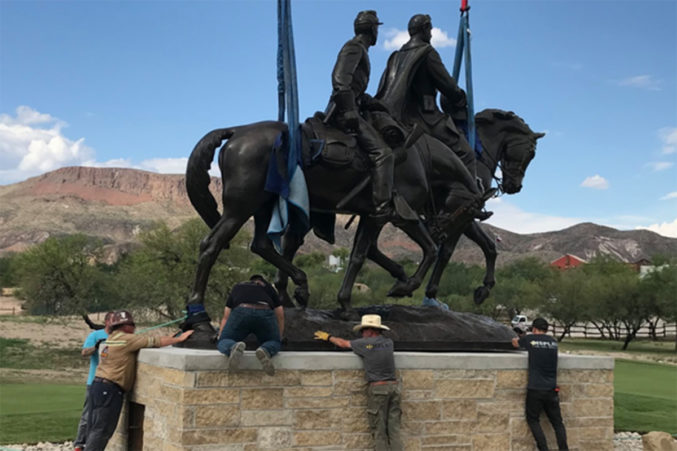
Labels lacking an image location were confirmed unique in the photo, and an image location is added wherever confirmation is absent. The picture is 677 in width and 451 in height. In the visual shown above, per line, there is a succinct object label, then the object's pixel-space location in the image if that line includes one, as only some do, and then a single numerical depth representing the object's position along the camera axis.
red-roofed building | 103.88
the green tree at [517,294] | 46.56
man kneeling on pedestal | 6.50
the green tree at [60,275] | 42.88
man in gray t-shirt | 6.67
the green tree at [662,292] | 39.97
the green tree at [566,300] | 44.41
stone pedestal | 6.32
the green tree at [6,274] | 70.25
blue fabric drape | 7.37
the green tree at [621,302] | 41.81
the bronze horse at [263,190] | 7.30
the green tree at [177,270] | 35.03
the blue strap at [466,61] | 9.77
